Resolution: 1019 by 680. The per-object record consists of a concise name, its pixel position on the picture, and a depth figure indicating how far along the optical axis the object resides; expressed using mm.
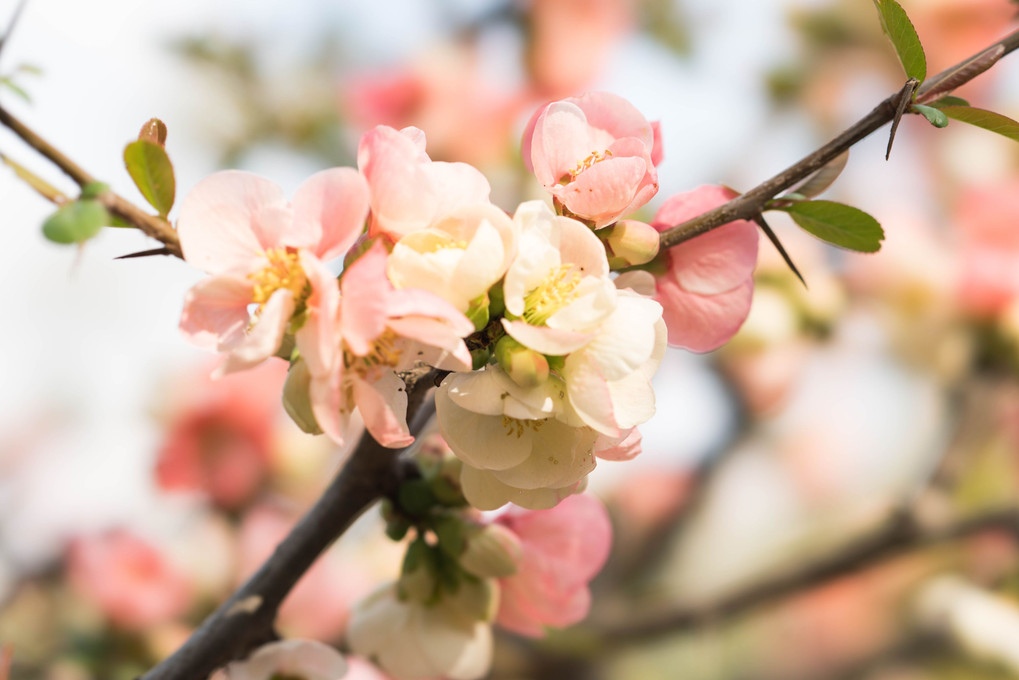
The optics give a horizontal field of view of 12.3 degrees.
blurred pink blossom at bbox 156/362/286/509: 2033
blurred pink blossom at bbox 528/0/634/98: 2849
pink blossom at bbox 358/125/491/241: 942
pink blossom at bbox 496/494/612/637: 1033
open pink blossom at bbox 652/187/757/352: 982
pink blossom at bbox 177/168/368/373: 939
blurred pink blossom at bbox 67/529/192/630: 1884
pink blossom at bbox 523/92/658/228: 957
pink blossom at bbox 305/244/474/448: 928
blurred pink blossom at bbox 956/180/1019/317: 1974
